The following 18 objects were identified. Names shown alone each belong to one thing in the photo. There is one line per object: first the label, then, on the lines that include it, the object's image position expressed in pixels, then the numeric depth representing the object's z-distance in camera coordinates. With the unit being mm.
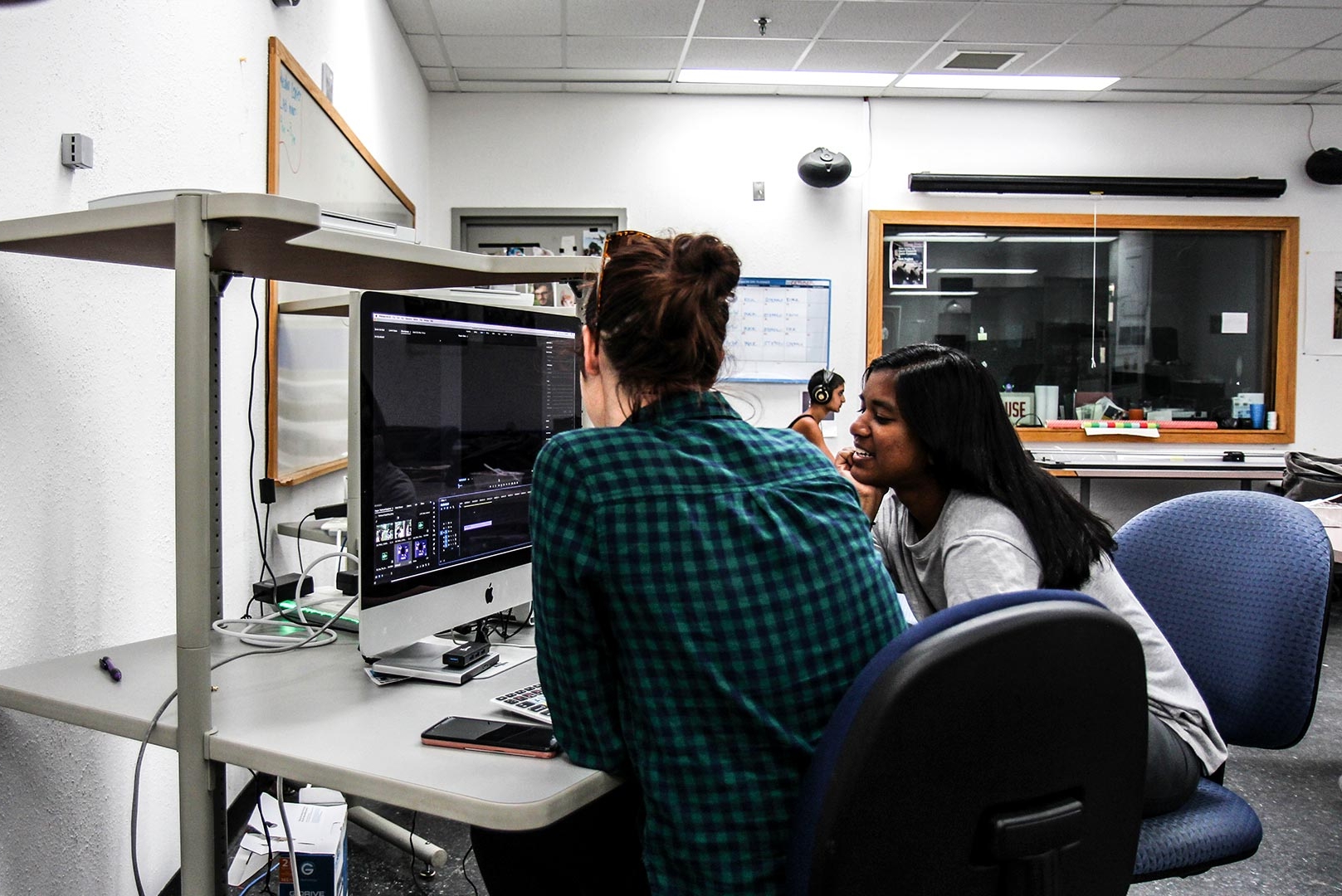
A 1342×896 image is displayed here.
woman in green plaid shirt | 823
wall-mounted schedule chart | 4848
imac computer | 1083
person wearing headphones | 3951
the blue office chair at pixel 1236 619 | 1177
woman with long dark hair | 1195
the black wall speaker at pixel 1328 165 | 4816
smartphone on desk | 926
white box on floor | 1582
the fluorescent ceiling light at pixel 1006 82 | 4609
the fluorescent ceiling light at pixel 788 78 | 4566
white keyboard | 1025
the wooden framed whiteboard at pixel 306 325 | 2205
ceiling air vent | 4305
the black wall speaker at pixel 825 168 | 4664
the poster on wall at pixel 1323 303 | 4973
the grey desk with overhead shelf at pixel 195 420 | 915
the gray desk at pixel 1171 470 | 4512
